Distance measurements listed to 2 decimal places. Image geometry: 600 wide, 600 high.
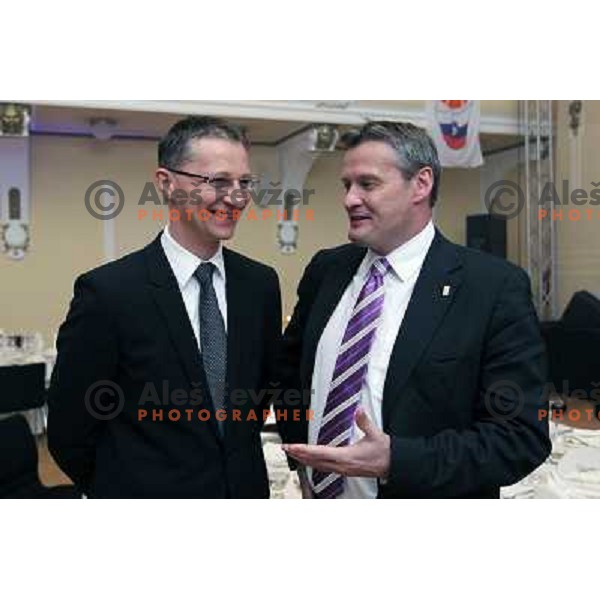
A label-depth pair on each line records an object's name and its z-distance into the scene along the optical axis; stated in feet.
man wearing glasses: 5.65
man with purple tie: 5.26
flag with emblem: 25.86
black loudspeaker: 28.22
